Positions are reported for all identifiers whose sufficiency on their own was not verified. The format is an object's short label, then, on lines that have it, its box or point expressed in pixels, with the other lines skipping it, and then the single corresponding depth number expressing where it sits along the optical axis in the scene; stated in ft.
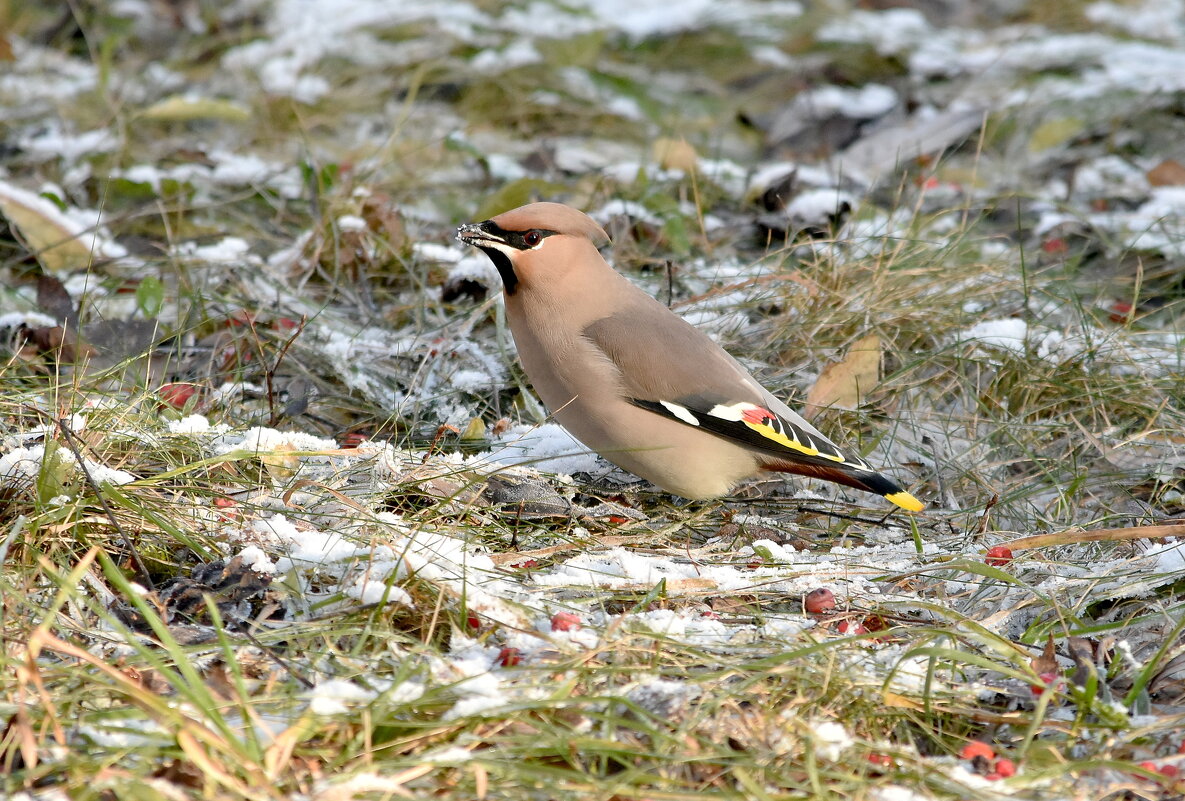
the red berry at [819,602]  17.25
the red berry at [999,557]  18.61
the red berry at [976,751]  13.62
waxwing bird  21.36
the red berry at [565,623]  15.31
